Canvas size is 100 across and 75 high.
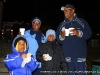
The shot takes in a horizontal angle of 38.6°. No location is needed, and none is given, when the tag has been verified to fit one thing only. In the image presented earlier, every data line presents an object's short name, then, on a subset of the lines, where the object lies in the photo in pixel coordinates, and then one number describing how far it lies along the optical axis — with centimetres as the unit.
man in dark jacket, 294
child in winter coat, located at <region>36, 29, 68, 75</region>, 293
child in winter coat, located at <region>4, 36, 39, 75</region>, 260
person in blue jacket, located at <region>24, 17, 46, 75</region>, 319
